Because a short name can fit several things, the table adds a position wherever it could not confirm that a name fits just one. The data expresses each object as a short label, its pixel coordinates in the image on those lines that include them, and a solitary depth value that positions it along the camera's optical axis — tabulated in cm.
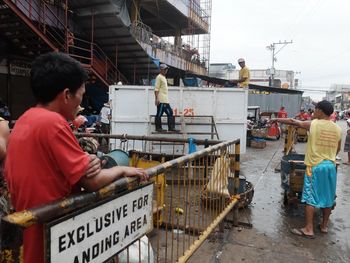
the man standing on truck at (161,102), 857
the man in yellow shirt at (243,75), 1030
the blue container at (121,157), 450
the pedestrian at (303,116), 1841
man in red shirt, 158
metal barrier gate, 134
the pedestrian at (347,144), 1116
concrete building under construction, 1097
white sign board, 152
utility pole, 4781
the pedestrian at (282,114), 1939
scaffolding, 2852
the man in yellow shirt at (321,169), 479
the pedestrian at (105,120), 1221
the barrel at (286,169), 567
